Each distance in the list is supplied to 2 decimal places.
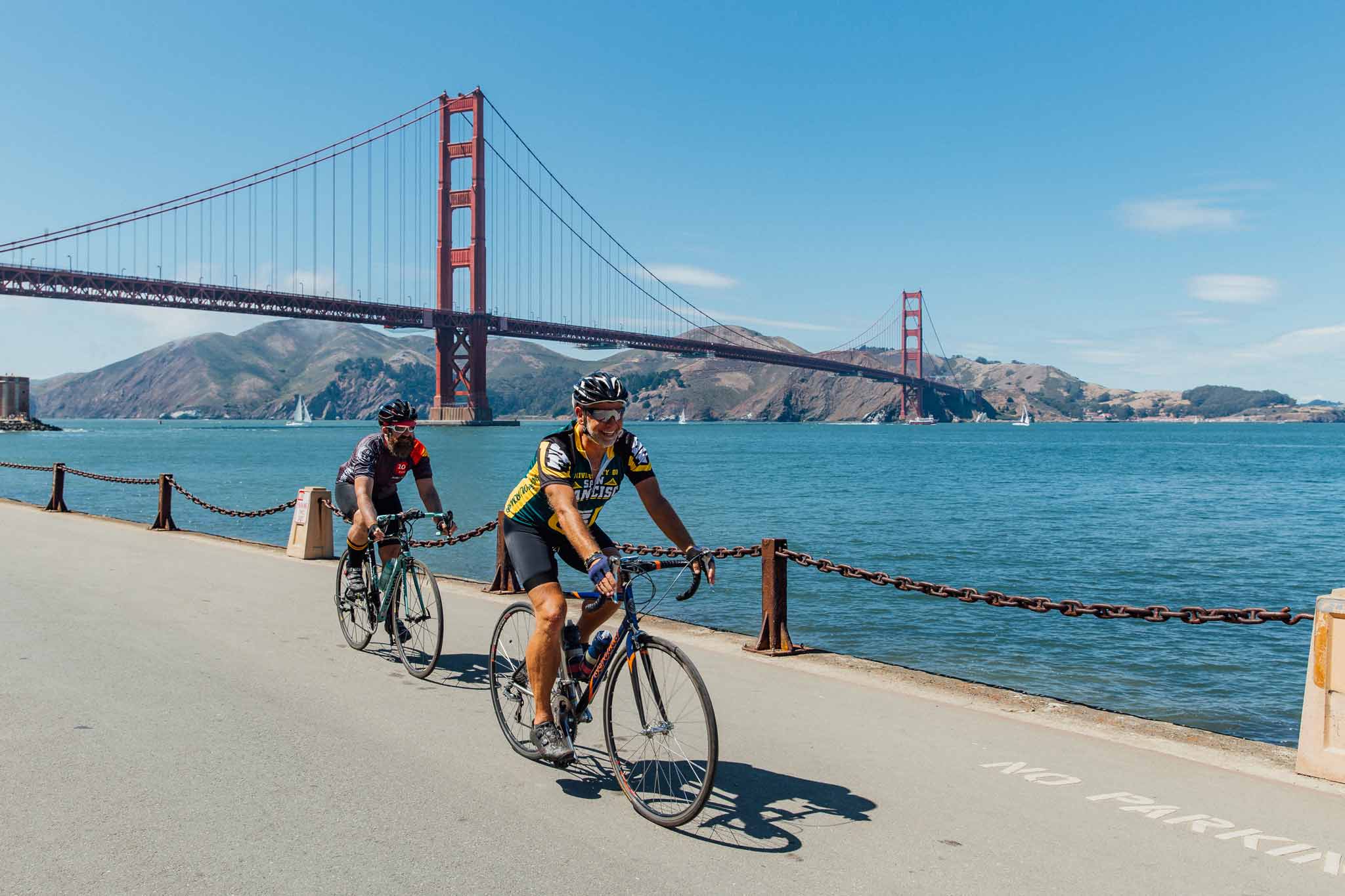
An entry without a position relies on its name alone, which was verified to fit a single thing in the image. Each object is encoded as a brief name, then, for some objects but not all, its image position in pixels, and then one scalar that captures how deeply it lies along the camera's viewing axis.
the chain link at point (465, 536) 8.91
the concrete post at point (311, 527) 12.38
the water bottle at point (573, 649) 4.41
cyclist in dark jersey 6.71
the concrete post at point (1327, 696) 4.64
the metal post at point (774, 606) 7.45
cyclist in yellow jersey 4.19
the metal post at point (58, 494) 19.45
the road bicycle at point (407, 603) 6.51
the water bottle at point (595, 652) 4.30
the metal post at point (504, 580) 10.01
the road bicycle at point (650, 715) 3.91
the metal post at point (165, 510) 15.74
